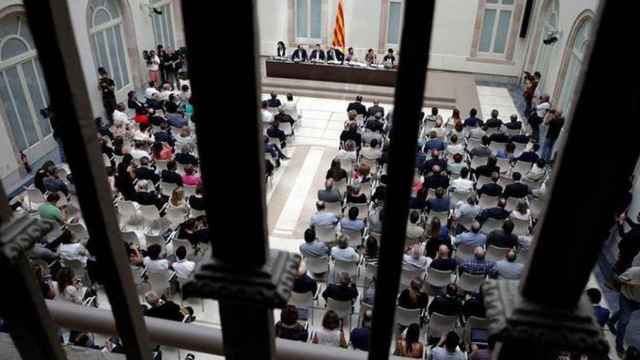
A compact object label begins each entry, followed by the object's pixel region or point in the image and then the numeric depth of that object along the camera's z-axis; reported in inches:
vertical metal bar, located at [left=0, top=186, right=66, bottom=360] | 54.3
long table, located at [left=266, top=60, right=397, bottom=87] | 674.8
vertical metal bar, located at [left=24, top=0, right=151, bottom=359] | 43.1
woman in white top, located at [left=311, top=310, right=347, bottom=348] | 233.5
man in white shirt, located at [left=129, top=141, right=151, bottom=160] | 412.4
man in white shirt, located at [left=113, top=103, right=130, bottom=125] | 462.0
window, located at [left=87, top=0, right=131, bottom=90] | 539.8
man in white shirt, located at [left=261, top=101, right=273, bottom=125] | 507.8
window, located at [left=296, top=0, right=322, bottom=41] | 763.4
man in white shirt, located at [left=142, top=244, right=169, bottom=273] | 272.4
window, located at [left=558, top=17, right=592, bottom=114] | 526.9
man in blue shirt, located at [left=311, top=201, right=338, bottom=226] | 324.5
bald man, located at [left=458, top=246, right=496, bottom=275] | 273.0
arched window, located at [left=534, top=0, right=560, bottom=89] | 623.5
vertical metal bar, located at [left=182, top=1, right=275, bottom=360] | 42.1
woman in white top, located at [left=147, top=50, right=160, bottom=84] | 637.9
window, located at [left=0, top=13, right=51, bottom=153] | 423.5
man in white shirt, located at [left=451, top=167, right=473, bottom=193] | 370.3
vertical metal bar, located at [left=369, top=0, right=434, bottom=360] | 37.6
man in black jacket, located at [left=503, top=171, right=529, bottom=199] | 350.0
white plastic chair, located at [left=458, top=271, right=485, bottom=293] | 271.3
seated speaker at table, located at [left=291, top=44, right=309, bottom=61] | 711.1
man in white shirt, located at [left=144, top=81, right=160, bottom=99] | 545.9
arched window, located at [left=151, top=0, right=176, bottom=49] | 664.4
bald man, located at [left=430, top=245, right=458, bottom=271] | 271.9
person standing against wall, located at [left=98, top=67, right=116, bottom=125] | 527.8
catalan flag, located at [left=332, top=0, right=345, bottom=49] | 669.6
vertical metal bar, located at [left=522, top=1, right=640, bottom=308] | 37.0
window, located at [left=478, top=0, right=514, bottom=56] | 716.7
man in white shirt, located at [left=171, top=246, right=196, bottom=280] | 270.9
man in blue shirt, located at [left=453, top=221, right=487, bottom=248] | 295.4
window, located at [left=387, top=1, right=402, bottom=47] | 741.9
